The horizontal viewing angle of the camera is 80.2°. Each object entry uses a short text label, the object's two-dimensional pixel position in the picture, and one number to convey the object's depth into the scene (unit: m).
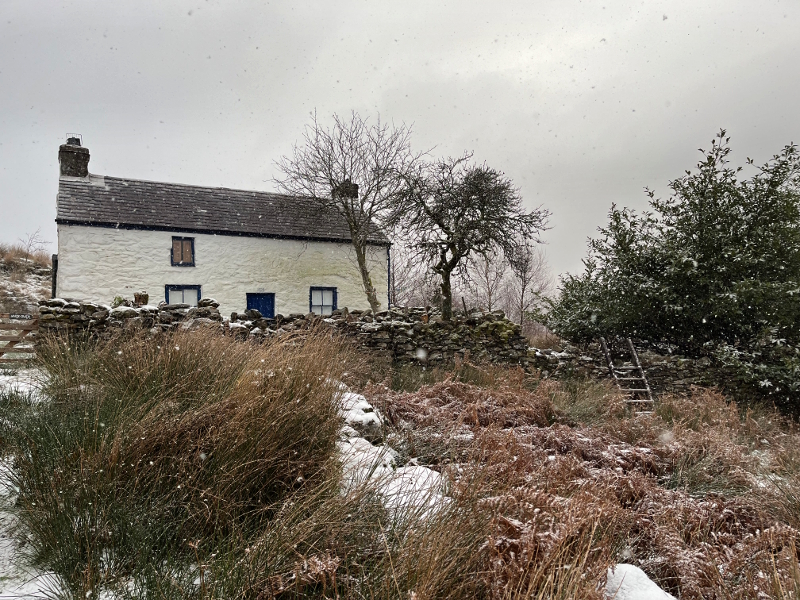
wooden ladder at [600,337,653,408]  9.80
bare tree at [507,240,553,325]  29.83
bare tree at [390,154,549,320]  16.48
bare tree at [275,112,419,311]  17.56
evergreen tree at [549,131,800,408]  10.19
